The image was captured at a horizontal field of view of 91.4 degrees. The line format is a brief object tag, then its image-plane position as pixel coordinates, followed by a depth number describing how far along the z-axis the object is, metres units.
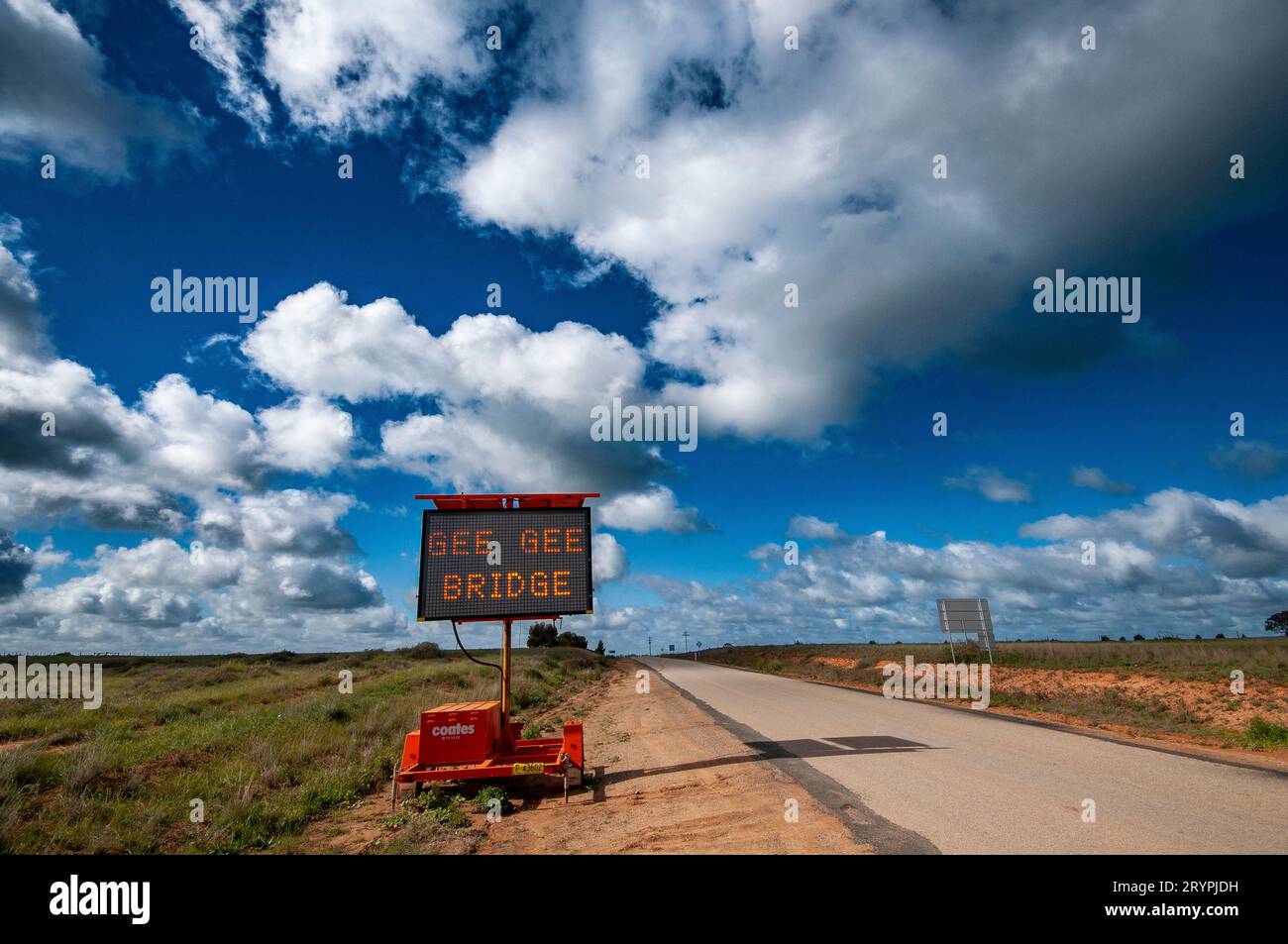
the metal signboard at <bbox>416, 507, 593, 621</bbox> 10.10
